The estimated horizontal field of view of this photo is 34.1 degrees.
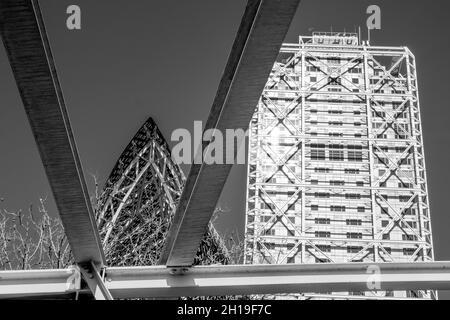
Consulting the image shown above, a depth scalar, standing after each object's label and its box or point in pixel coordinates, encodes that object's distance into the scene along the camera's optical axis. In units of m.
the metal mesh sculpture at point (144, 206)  13.05
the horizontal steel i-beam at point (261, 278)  5.30
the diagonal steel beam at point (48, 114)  3.32
